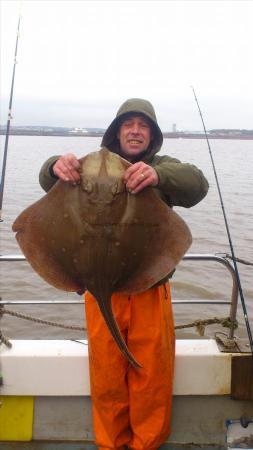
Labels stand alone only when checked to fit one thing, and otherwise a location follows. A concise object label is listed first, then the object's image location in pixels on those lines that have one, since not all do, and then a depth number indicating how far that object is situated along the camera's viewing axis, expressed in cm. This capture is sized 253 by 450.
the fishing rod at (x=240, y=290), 315
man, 285
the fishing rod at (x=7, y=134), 350
